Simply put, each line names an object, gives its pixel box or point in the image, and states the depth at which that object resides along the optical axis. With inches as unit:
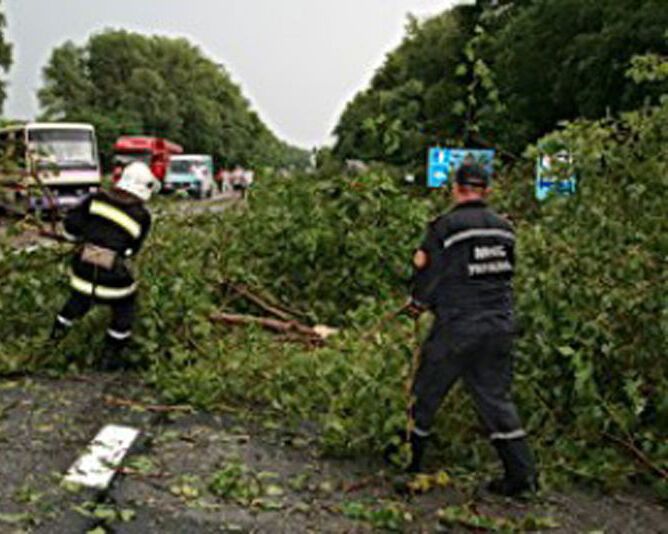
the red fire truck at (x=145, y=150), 1656.0
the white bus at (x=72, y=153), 968.9
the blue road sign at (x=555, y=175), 249.9
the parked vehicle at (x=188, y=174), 1772.9
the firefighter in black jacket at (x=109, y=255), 254.4
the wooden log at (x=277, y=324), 286.0
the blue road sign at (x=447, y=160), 286.7
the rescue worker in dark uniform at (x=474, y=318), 182.5
